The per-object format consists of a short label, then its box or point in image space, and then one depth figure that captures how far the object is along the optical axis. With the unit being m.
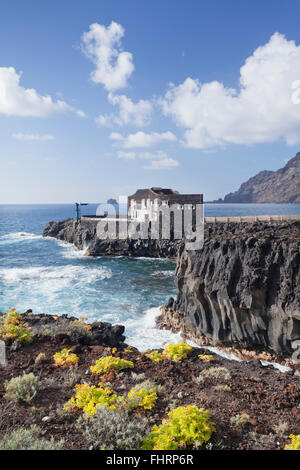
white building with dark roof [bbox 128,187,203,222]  50.69
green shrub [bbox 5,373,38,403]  6.04
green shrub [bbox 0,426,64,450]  4.38
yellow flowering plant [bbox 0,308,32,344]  9.27
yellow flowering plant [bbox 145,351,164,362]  8.73
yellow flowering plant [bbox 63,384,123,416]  5.50
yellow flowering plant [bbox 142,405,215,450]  4.54
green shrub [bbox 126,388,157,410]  5.77
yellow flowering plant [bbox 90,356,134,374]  7.56
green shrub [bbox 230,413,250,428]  5.34
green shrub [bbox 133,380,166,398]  6.55
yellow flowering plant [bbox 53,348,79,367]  8.05
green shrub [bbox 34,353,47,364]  8.02
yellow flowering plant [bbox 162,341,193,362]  8.95
